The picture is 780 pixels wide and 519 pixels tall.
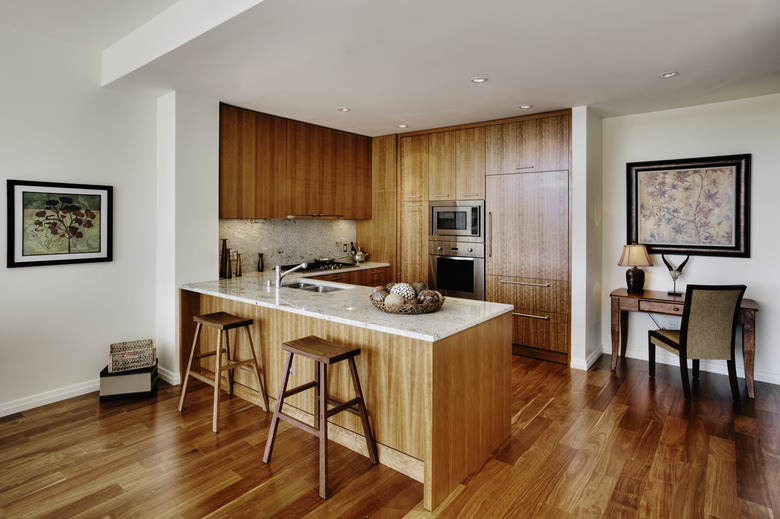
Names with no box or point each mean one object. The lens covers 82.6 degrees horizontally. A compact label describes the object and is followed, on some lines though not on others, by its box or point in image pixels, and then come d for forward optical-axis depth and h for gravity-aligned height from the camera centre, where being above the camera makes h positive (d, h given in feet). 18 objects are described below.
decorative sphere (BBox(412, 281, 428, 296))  8.84 -0.64
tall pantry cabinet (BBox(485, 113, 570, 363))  14.30 +0.88
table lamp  13.84 -0.22
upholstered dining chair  11.43 -1.82
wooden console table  11.74 -1.61
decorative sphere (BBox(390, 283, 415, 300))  8.51 -0.67
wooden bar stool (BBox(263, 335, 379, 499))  7.56 -2.47
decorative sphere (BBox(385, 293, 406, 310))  8.35 -0.86
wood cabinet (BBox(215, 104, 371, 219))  13.66 +3.05
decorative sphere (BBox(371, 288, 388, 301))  8.81 -0.79
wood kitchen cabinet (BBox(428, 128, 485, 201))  15.87 +3.33
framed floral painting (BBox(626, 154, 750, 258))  13.19 +1.56
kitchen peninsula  7.25 -2.25
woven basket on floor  11.37 -2.60
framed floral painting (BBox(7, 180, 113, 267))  10.42 +0.81
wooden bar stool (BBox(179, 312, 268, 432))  9.88 -2.17
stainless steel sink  12.68 -0.91
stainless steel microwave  15.93 +1.30
